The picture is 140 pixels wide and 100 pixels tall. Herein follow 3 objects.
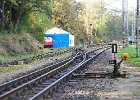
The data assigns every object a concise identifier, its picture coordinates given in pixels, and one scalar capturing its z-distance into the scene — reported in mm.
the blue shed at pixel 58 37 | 73312
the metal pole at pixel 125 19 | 72562
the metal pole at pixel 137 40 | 35219
